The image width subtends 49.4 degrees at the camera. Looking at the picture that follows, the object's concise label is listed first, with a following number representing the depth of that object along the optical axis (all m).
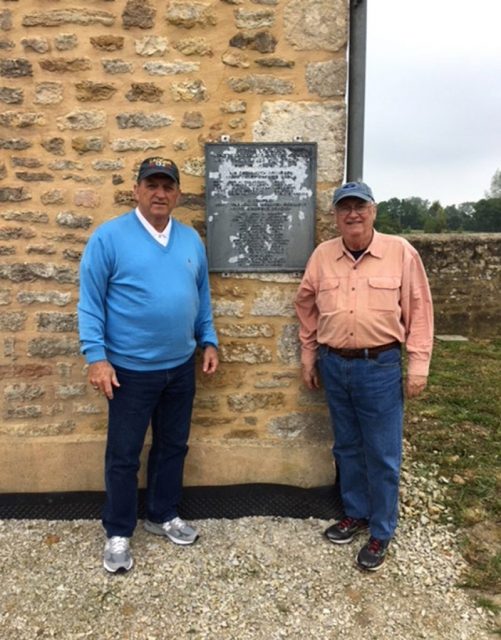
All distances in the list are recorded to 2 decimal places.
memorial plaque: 3.18
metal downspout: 3.23
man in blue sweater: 2.66
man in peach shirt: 2.74
